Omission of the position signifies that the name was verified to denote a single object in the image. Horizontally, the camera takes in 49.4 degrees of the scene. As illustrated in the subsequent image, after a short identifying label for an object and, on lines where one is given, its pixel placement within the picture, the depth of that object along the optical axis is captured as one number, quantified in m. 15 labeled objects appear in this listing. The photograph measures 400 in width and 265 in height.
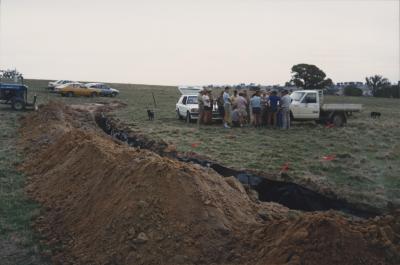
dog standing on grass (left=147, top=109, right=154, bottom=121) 21.25
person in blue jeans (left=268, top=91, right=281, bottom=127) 17.25
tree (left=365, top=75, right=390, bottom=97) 75.27
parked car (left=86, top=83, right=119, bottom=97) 42.39
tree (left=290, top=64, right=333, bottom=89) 61.97
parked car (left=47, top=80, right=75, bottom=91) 44.56
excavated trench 8.11
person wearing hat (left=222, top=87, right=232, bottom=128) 17.89
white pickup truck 19.33
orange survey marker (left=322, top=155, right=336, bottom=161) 11.73
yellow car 40.03
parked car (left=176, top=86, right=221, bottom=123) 19.12
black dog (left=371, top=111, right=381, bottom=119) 26.09
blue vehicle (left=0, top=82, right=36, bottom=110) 24.08
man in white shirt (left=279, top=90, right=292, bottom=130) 16.91
